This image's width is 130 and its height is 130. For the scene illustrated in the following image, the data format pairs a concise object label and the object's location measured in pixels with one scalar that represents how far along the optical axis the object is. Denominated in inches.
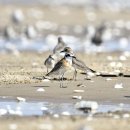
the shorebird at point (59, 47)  743.7
